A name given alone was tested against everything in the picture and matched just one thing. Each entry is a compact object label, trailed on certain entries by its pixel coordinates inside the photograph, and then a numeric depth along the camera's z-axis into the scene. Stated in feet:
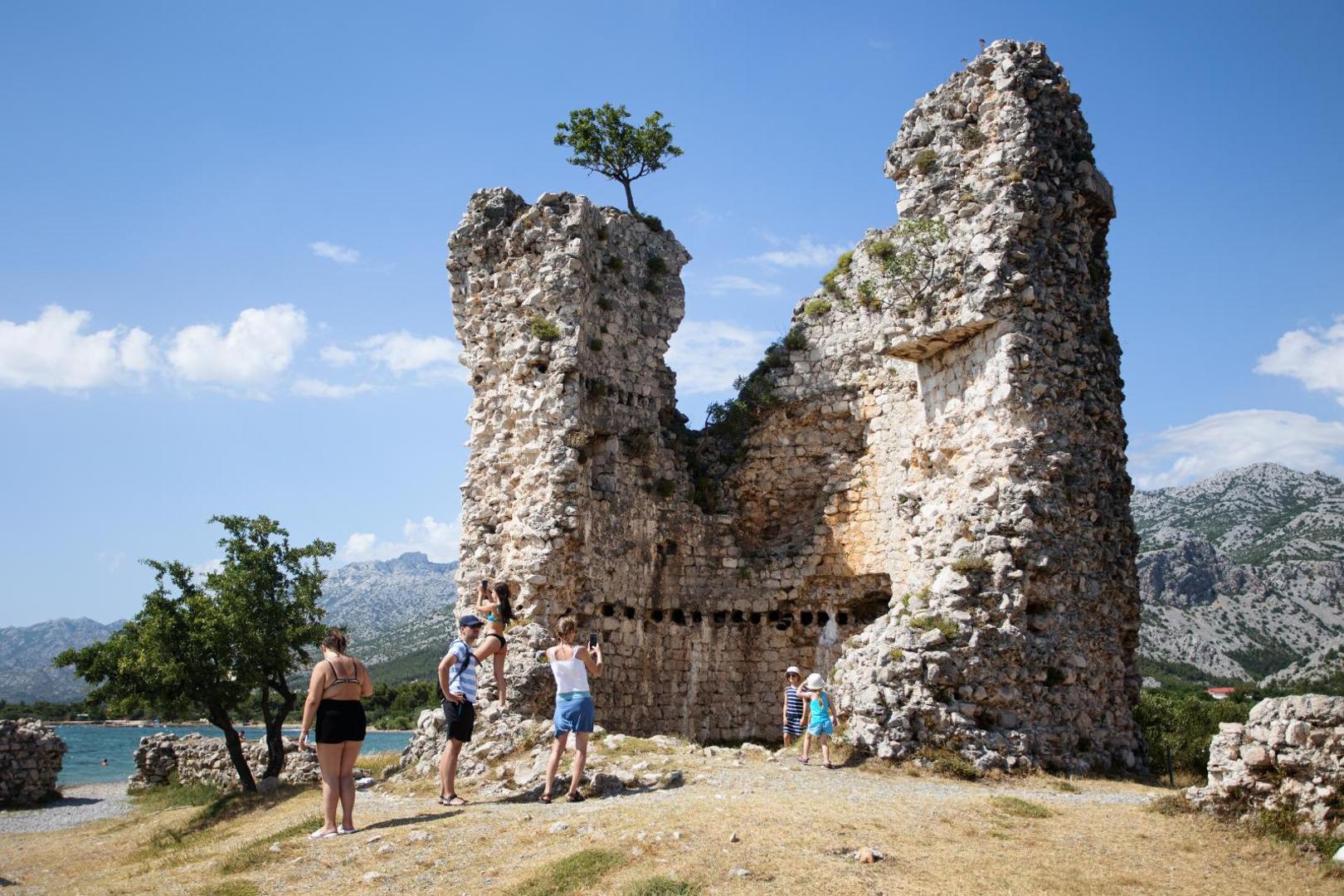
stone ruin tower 44.14
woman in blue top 37.05
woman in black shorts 32.32
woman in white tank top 35.04
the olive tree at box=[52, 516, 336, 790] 61.67
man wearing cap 35.42
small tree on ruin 73.87
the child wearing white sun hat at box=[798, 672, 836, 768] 41.24
